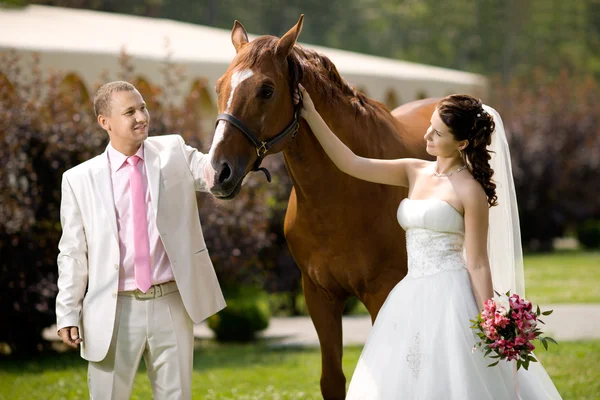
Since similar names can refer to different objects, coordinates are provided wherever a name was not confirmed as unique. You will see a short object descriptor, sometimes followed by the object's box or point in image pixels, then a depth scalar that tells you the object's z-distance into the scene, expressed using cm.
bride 780
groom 798
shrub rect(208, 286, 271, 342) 1947
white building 2094
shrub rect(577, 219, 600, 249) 4081
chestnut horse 805
